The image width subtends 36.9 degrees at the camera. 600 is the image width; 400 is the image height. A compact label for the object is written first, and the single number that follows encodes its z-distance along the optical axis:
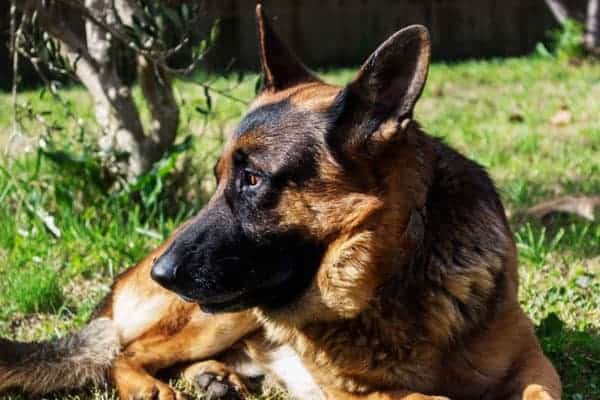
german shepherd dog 2.93
